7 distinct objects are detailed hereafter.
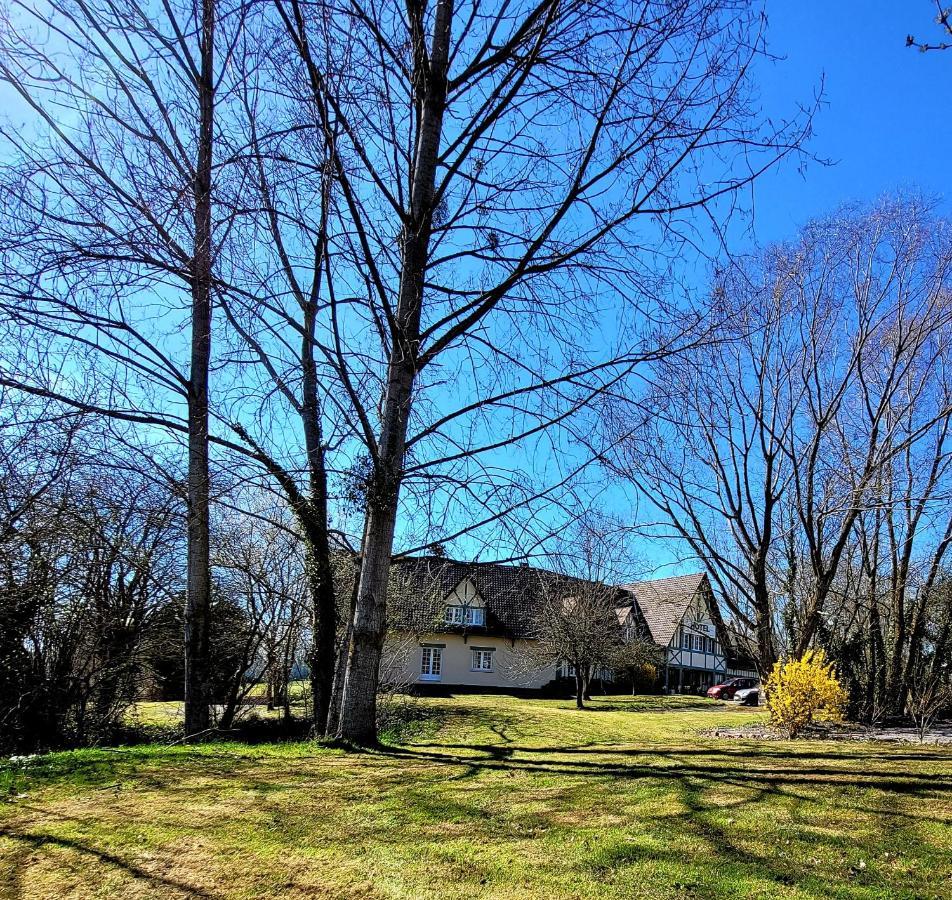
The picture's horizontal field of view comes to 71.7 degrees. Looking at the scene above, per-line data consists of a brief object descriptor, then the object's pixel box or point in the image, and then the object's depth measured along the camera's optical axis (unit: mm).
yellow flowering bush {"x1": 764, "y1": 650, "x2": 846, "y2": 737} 12086
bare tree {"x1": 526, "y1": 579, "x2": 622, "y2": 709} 23906
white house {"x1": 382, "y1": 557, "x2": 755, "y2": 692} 34469
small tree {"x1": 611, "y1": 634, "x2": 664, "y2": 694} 28375
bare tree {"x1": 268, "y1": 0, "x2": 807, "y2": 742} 5227
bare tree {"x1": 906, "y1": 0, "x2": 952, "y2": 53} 3723
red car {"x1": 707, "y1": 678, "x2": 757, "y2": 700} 37219
